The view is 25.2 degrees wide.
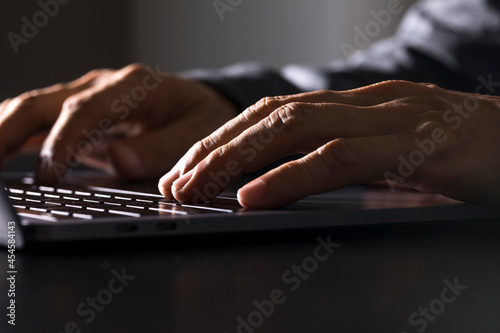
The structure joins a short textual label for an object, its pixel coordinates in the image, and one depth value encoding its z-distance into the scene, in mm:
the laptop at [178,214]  485
